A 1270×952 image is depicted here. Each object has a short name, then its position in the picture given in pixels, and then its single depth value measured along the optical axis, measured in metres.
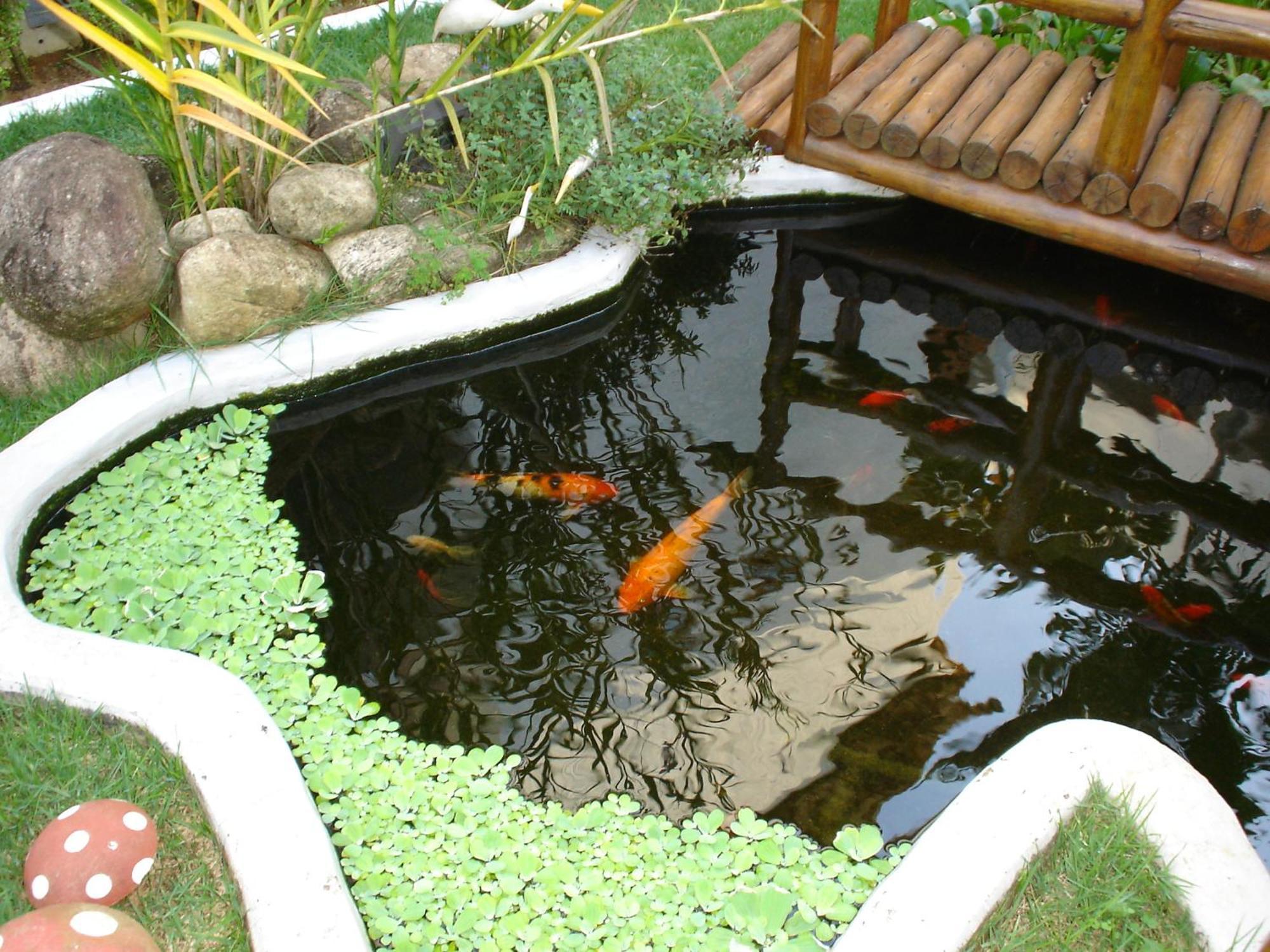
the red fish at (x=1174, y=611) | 3.19
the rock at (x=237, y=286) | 3.70
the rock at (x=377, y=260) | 4.02
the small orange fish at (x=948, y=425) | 3.90
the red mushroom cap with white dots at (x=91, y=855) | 2.05
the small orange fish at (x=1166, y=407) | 4.02
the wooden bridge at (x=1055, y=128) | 4.12
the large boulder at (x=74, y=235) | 3.43
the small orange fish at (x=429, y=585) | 3.21
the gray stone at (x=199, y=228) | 3.93
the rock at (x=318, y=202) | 4.02
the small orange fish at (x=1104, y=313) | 4.54
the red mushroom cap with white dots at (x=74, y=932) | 1.82
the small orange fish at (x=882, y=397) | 4.02
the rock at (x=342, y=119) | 4.41
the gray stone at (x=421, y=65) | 4.71
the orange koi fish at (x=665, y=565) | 3.18
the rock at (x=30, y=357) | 3.67
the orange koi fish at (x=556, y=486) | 3.53
